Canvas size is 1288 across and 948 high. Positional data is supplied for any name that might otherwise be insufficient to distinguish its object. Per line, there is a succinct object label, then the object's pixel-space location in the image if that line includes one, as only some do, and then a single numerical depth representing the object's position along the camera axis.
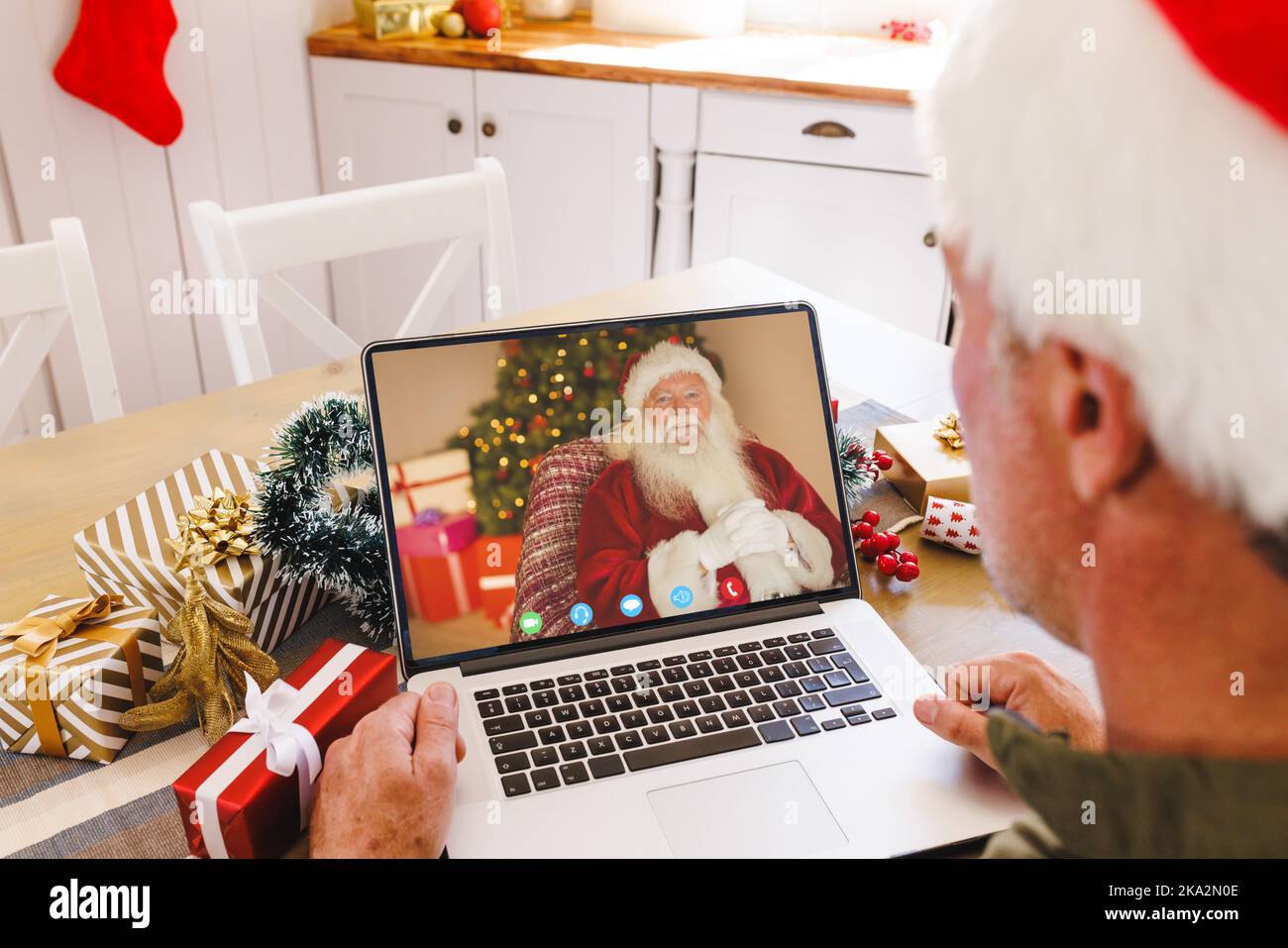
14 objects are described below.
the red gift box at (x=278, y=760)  0.63
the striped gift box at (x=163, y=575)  0.81
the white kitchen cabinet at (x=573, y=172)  2.42
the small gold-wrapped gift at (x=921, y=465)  1.02
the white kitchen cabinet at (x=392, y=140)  2.54
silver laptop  0.67
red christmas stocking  2.09
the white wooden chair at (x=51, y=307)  1.26
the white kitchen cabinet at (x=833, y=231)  2.31
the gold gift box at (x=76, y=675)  0.72
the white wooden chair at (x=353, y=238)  1.40
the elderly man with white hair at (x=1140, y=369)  0.27
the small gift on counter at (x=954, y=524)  0.98
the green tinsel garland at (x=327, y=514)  0.82
